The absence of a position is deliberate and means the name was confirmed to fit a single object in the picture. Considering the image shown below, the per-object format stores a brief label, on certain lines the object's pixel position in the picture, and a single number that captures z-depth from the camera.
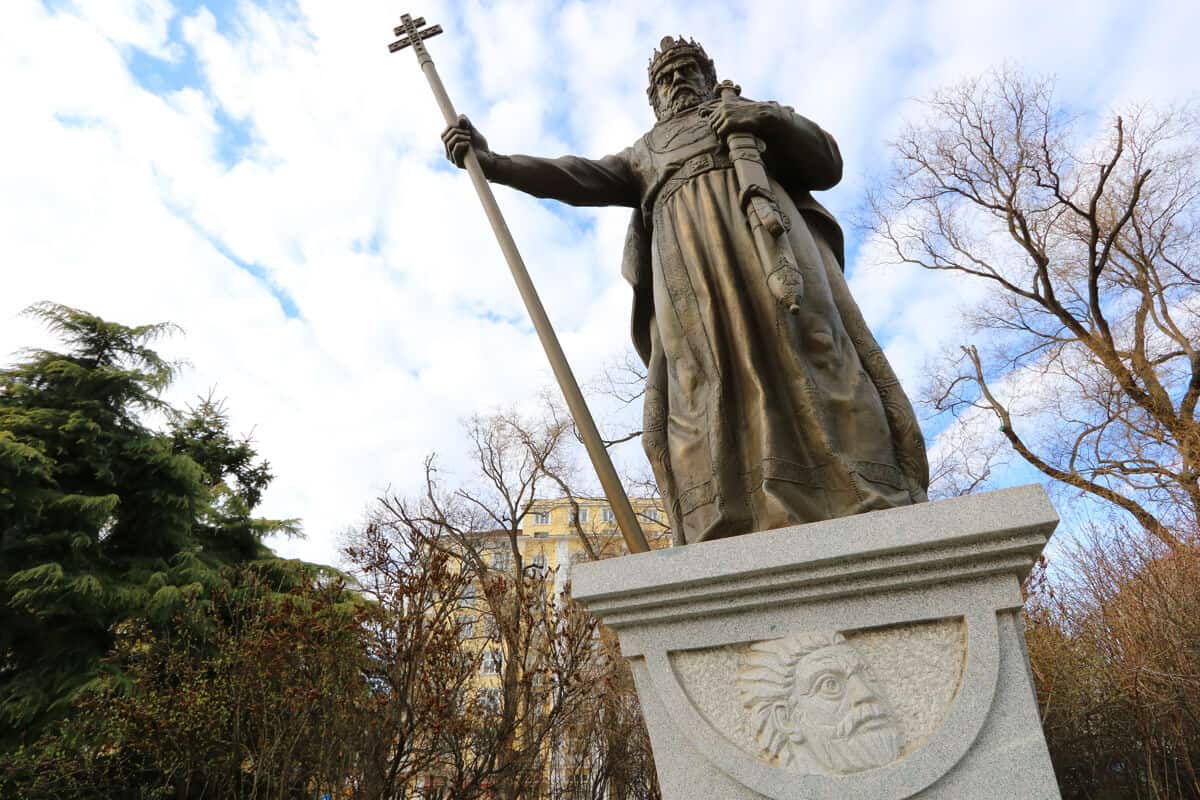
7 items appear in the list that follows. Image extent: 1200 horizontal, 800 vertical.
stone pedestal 1.52
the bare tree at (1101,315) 12.79
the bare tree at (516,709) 6.66
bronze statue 2.23
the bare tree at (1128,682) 7.51
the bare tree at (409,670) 6.11
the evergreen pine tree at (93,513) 10.29
